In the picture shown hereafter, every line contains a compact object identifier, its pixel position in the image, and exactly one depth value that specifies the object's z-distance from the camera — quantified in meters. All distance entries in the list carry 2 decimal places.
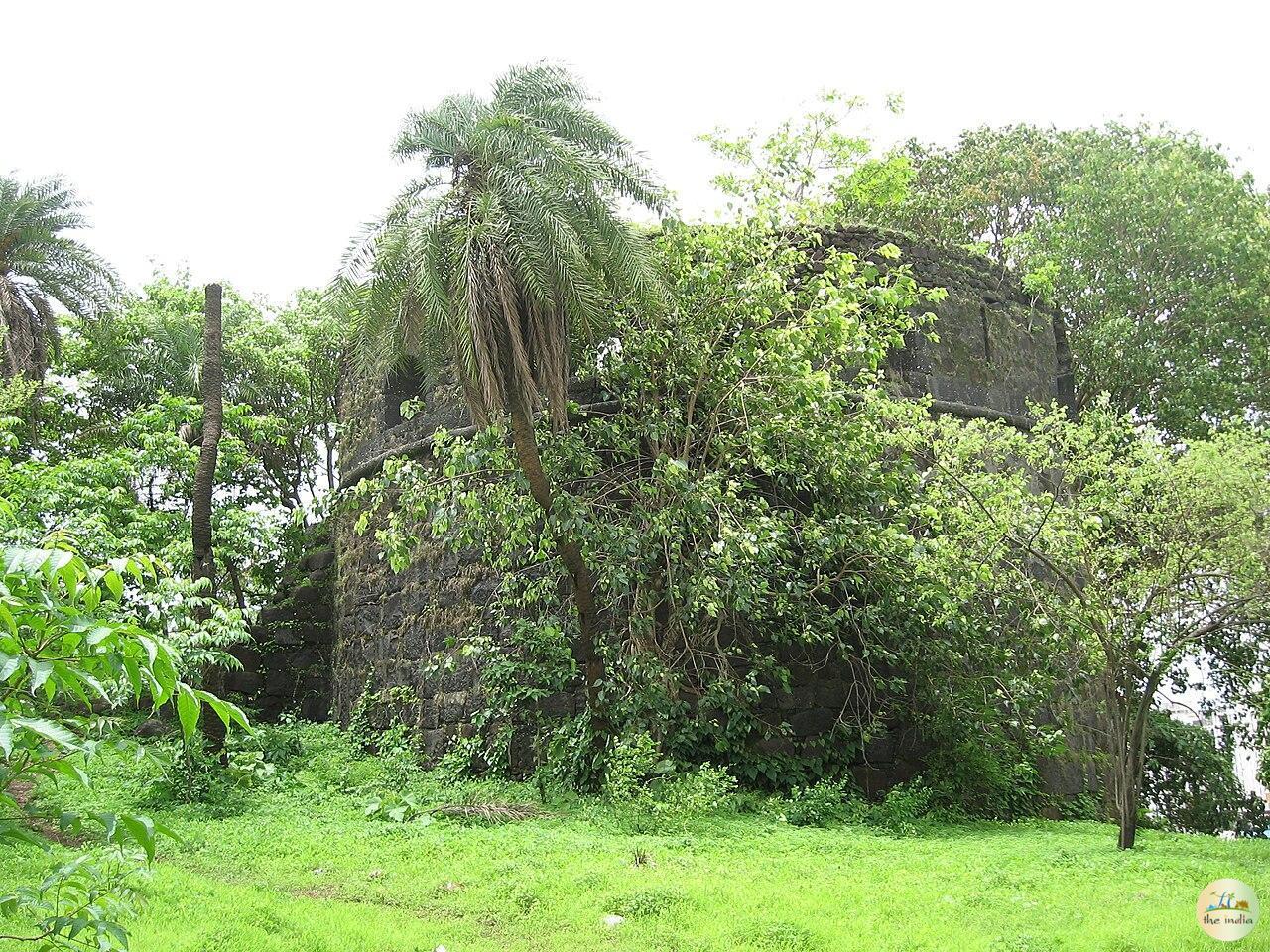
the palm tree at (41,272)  17.53
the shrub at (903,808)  8.61
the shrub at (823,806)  8.53
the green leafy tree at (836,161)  17.16
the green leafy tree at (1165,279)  15.89
